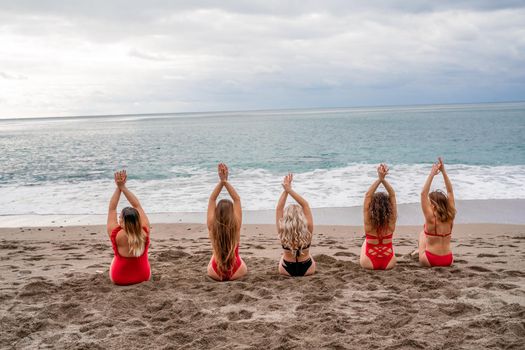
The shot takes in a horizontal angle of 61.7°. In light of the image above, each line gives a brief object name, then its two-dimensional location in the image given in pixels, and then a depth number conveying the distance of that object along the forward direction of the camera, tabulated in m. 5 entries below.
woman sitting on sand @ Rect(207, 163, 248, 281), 5.78
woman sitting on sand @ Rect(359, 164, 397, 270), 6.11
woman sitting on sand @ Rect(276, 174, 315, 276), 5.96
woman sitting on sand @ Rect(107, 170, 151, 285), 5.61
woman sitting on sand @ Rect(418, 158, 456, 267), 6.22
